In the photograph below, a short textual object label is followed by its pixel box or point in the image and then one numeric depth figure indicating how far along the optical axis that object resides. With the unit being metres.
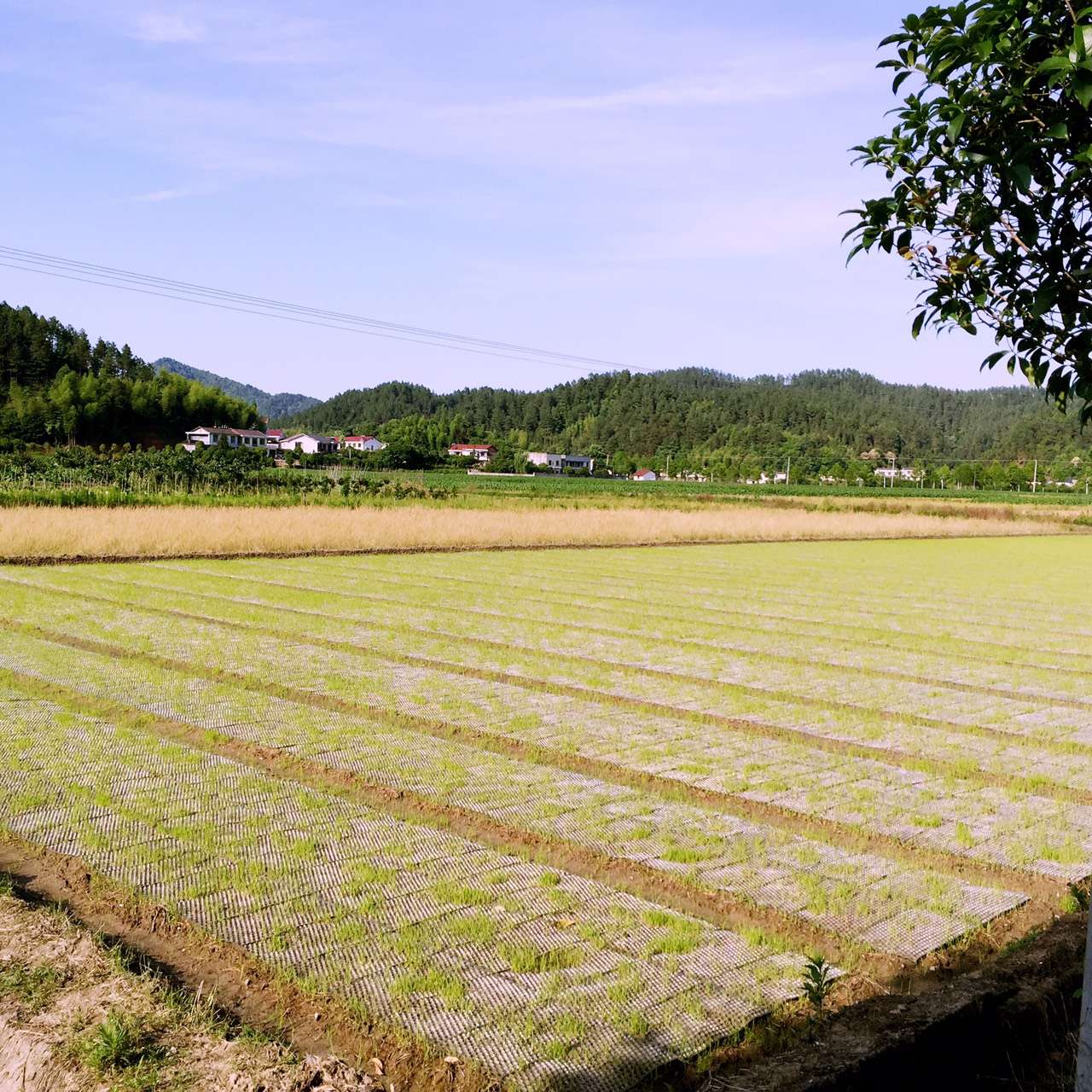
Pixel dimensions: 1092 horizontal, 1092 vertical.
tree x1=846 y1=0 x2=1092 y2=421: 2.29
